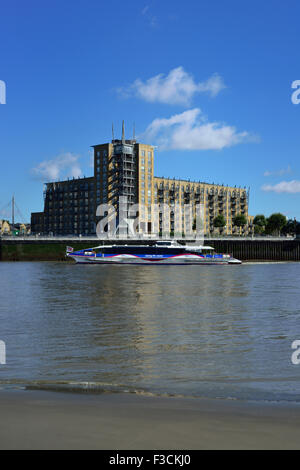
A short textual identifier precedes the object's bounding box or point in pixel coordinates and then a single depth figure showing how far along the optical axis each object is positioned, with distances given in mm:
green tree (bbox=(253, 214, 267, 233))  194125
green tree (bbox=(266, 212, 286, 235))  183500
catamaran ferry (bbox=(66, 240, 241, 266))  99125
